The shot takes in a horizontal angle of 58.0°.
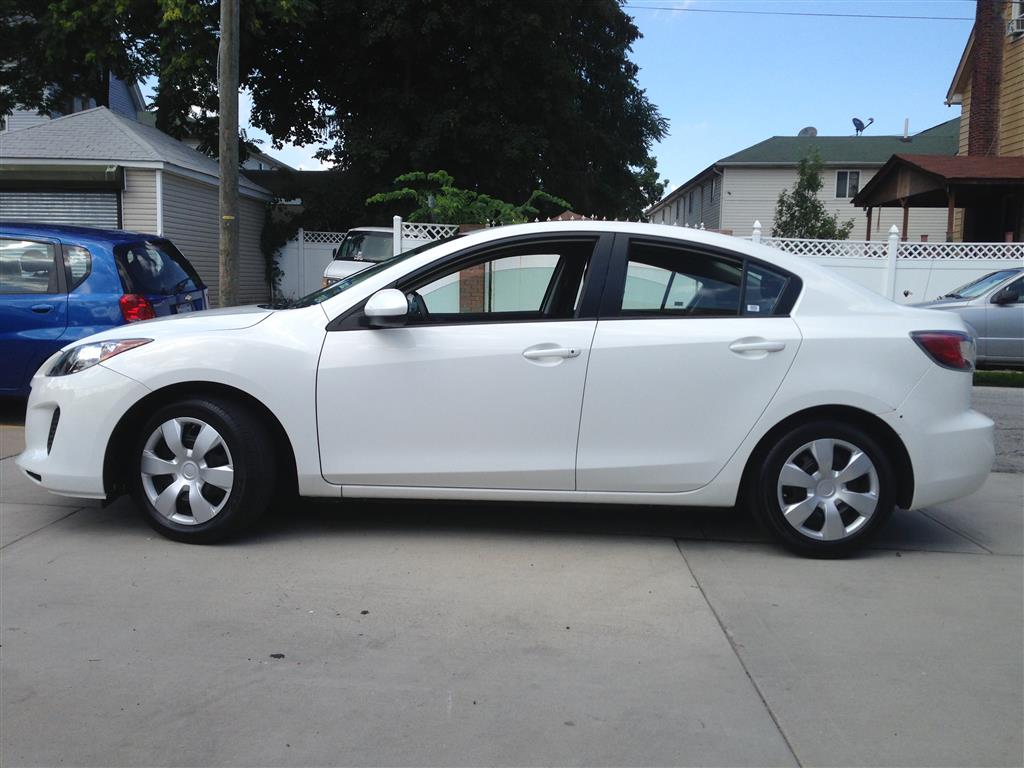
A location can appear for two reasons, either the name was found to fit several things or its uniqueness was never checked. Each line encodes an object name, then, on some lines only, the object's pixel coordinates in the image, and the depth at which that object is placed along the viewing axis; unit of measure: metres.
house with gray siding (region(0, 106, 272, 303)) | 15.60
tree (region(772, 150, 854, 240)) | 29.45
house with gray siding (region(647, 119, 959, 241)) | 38.00
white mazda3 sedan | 4.62
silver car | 12.92
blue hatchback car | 7.46
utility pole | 11.40
